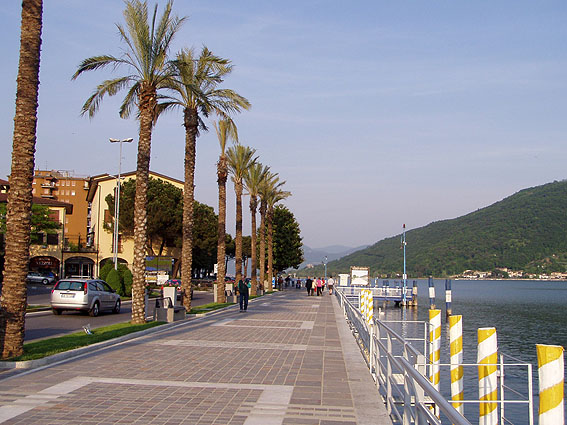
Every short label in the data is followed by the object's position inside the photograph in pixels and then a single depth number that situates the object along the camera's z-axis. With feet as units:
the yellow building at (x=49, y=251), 215.31
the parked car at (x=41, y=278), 194.70
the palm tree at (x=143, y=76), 61.16
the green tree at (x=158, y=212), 213.66
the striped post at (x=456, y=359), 33.88
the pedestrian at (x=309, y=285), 173.68
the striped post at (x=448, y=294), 163.94
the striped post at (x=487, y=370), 28.63
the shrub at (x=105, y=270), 115.38
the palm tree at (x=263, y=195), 171.90
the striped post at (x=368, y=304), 61.38
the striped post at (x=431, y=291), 175.01
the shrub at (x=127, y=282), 116.26
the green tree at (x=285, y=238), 259.19
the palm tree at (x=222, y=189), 107.24
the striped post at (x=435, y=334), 36.14
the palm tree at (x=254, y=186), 160.15
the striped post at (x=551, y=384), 17.29
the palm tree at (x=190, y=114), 80.43
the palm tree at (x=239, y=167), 136.05
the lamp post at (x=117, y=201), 146.41
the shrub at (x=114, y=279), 112.47
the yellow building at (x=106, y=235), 227.81
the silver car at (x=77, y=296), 75.20
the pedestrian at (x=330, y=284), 210.75
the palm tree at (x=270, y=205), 186.29
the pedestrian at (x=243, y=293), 86.12
